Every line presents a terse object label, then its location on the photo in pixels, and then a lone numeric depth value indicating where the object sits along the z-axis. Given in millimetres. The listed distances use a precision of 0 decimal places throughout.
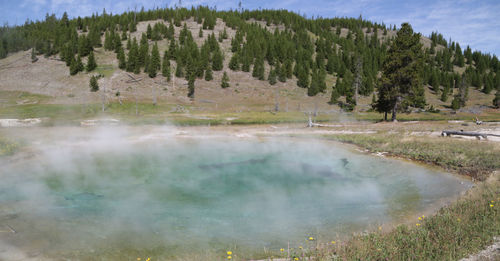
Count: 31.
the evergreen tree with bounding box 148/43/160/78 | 88362
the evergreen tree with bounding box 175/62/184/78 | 89875
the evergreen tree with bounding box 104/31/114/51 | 102625
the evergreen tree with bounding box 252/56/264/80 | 96669
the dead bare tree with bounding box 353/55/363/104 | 86688
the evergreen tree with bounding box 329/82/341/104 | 84950
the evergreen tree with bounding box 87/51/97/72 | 88625
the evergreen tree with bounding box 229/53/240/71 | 98938
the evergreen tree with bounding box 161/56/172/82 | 88388
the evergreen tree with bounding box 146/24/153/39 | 114162
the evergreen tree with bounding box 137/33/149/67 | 92312
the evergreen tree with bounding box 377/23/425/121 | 39094
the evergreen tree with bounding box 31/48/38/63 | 95375
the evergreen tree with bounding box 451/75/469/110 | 86562
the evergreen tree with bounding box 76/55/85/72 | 88075
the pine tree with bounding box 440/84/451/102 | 96062
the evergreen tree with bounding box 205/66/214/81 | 91000
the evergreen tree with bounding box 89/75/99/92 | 78000
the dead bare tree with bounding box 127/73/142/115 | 85150
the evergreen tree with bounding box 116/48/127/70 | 91250
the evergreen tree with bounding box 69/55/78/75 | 86750
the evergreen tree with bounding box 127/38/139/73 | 90250
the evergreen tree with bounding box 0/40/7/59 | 105400
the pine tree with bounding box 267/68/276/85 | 94675
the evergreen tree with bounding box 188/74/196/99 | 81250
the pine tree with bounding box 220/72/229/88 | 88688
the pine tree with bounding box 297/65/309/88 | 96750
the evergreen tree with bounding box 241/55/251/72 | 99750
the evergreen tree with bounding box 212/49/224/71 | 96938
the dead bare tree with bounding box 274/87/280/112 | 67844
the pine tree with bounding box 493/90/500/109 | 84262
